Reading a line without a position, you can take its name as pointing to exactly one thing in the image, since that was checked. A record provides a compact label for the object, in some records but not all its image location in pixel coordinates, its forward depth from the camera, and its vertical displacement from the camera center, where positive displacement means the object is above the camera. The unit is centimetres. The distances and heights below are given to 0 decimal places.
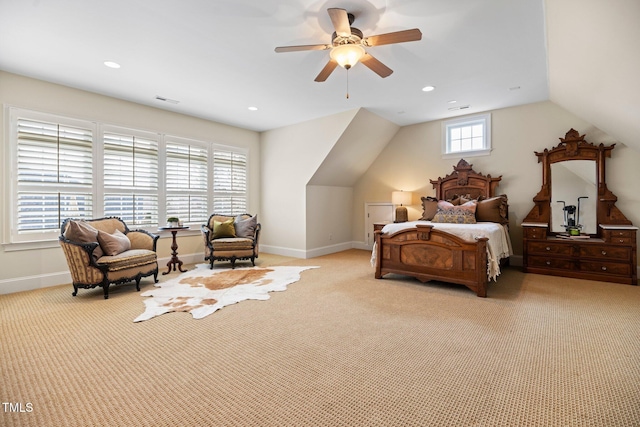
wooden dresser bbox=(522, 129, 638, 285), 409 -26
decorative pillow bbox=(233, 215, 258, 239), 539 -27
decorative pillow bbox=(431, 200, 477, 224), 486 -2
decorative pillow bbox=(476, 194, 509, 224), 495 +5
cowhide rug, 322 -99
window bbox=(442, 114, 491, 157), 563 +152
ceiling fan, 242 +148
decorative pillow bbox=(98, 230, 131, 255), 374 -40
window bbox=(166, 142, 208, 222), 543 +58
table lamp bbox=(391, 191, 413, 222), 609 +24
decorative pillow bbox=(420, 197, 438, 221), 557 +11
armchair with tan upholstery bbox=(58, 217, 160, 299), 348 -54
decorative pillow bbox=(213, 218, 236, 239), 523 -31
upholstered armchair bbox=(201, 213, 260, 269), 502 -45
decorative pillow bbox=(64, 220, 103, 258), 353 -26
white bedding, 363 -27
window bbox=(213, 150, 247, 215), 616 +64
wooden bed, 359 -58
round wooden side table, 482 -68
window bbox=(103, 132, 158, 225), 467 +55
